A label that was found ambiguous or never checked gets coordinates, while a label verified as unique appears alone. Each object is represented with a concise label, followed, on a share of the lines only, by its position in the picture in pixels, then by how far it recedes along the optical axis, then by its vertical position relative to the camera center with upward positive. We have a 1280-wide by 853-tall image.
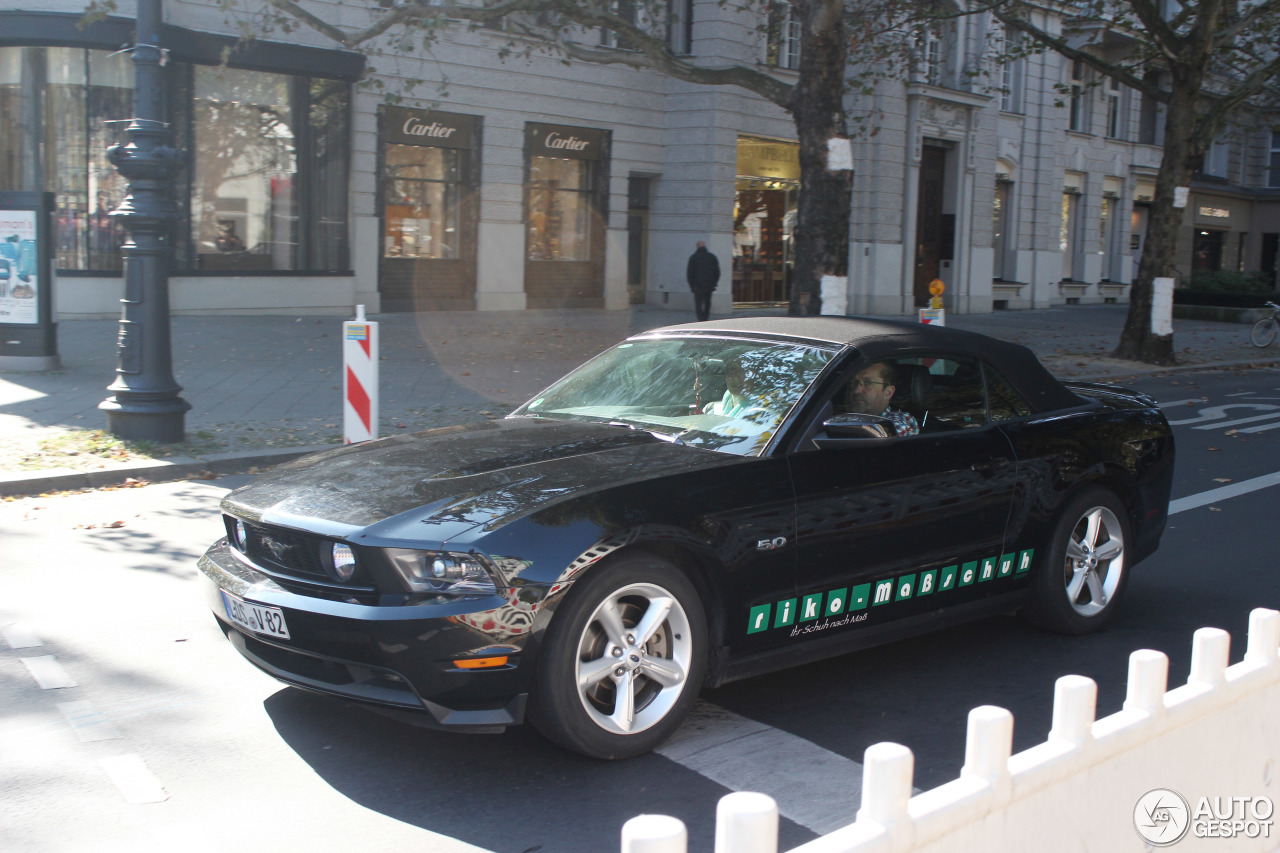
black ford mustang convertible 3.73 -0.85
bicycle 24.16 -0.53
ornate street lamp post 9.89 -0.08
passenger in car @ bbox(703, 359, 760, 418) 4.78 -0.43
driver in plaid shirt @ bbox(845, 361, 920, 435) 4.91 -0.42
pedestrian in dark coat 24.28 +0.19
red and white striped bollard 8.59 -0.74
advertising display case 13.73 -0.23
